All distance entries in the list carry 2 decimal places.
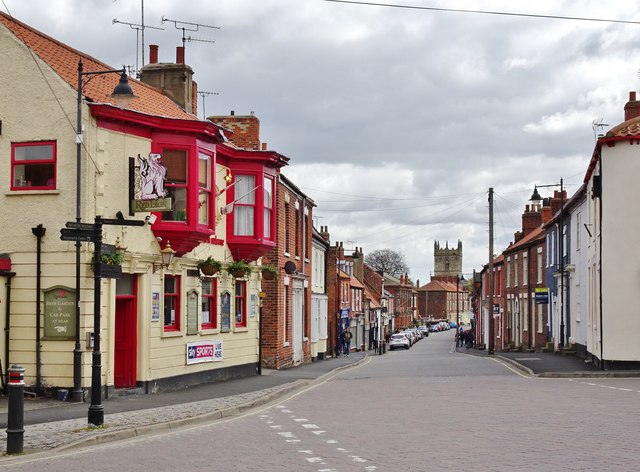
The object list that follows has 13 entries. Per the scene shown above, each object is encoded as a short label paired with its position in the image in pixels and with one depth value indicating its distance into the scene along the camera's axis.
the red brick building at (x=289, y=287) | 32.03
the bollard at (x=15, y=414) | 11.65
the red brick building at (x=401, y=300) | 132.27
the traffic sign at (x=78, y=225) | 14.67
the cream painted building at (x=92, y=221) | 19.08
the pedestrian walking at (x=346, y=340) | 55.19
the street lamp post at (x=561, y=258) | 41.87
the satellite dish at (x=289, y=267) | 32.69
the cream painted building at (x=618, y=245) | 28.84
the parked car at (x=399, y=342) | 77.38
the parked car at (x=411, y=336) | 87.76
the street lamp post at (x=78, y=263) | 18.55
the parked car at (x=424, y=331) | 125.14
